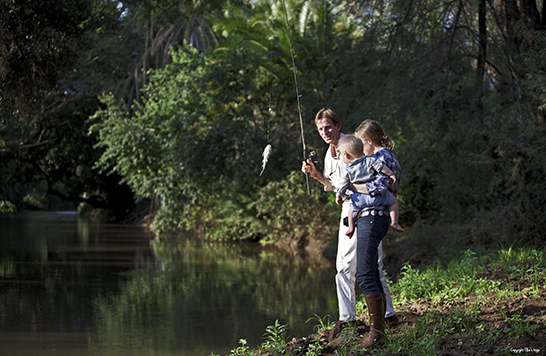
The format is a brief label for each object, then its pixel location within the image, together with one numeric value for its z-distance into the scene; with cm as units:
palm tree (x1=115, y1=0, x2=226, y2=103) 2183
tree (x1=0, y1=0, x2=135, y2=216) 941
